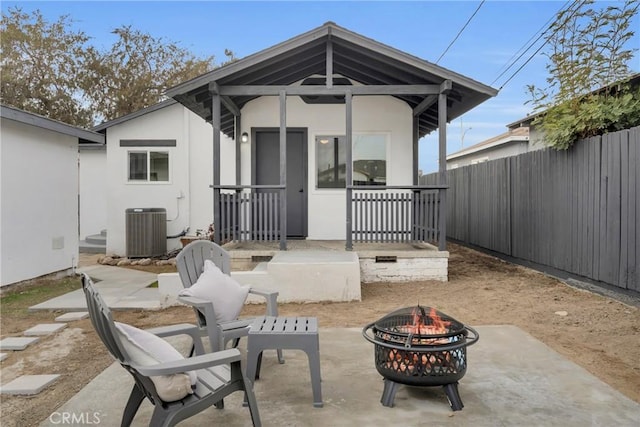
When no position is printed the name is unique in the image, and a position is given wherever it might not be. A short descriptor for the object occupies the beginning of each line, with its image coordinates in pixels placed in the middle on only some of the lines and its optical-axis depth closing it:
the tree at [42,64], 17.77
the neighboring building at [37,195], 6.63
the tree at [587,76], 6.02
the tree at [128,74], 19.17
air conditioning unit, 10.27
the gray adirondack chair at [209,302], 3.38
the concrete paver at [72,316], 5.35
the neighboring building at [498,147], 14.92
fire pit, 2.75
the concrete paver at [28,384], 3.31
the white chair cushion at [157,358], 2.18
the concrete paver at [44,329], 4.79
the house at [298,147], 7.17
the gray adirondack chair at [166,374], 2.13
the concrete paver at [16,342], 4.38
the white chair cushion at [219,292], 3.59
